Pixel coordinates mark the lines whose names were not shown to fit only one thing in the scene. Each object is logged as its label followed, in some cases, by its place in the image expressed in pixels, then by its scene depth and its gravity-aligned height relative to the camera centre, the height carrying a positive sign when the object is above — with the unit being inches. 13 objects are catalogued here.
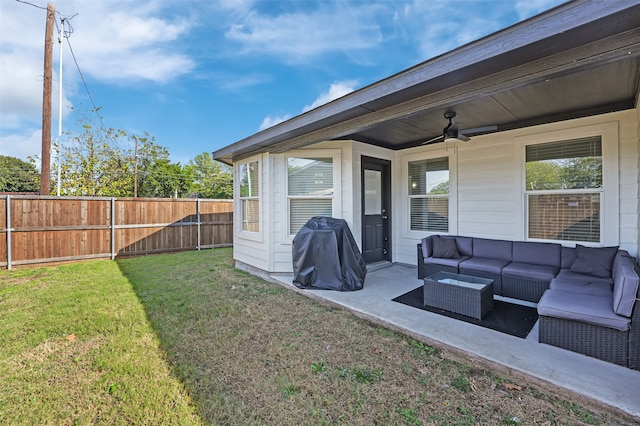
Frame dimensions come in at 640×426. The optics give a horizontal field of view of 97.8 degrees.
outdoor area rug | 112.8 -47.4
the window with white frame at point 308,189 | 196.2 +15.7
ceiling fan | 144.8 +45.0
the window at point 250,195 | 217.5 +13.2
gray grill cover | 167.3 -29.7
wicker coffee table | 122.6 -38.7
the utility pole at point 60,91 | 354.3 +167.2
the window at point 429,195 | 205.2 +12.0
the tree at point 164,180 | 761.6 +98.0
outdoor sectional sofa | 85.9 -31.3
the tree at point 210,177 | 1048.8 +135.1
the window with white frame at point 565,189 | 146.7 +11.2
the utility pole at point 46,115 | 281.9 +99.3
